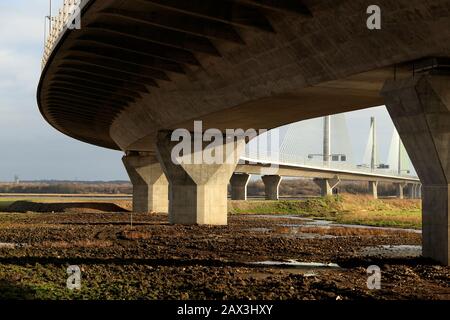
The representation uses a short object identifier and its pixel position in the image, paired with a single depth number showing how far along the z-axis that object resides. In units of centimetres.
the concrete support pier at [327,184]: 13225
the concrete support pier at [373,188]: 15175
